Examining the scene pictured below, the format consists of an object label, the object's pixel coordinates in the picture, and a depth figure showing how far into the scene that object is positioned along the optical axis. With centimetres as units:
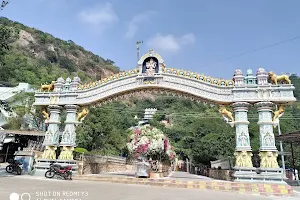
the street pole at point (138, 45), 2966
